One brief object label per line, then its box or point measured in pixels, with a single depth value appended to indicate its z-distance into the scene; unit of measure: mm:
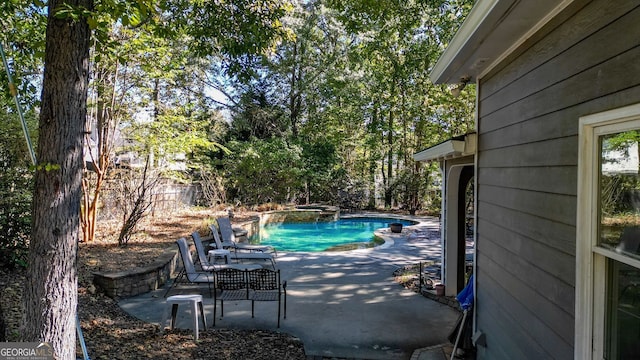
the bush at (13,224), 5609
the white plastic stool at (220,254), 7449
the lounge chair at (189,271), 5997
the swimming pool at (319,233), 13922
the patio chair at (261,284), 5328
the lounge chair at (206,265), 6614
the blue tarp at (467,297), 4340
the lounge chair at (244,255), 8042
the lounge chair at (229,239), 9102
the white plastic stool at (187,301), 4352
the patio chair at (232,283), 5336
